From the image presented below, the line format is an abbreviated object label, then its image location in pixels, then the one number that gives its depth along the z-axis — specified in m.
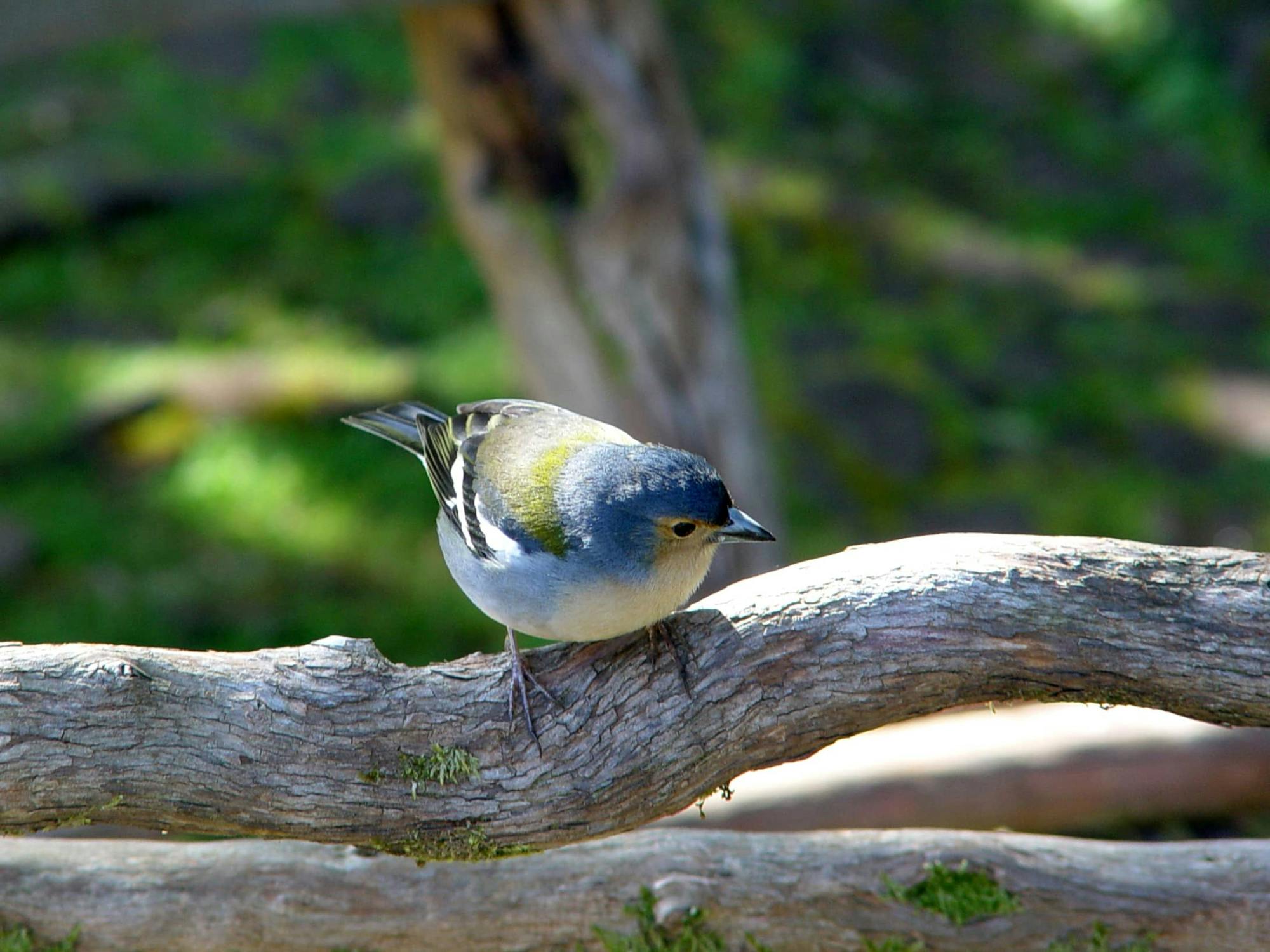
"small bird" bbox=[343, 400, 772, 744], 5.65
